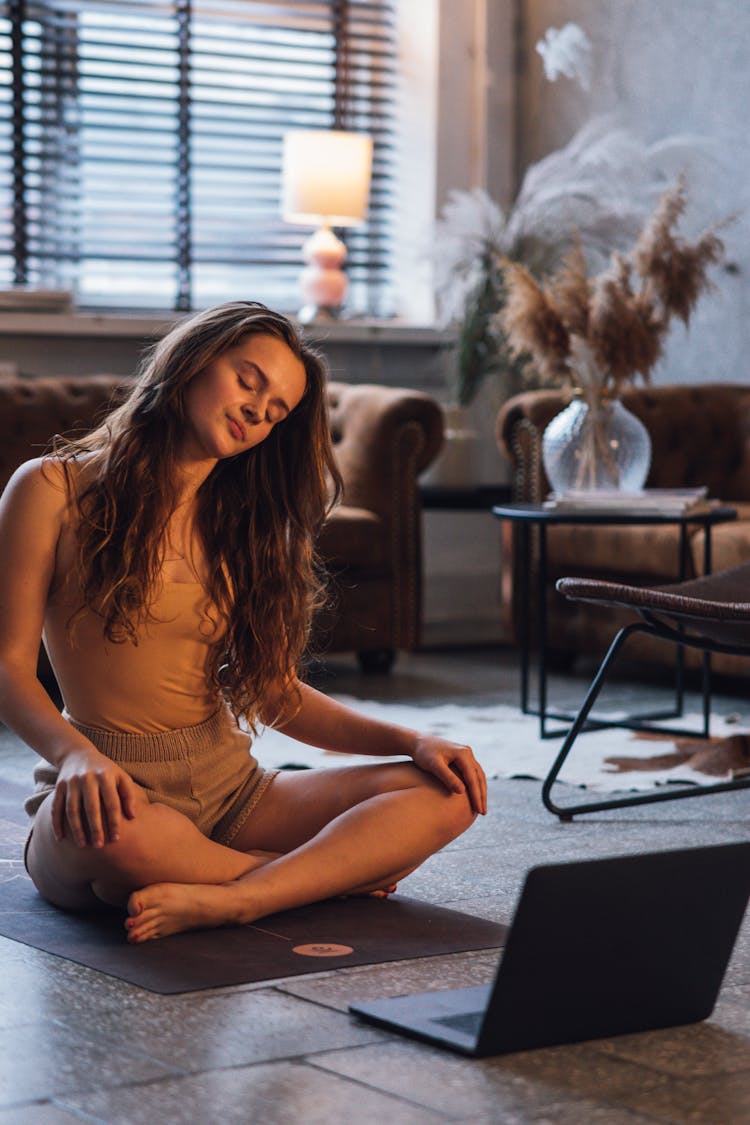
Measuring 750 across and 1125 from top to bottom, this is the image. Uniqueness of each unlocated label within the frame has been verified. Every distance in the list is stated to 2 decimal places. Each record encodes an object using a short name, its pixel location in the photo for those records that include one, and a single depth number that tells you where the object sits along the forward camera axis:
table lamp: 5.20
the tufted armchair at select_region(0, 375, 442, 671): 4.37
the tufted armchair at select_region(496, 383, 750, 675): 4.17
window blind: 5.38
